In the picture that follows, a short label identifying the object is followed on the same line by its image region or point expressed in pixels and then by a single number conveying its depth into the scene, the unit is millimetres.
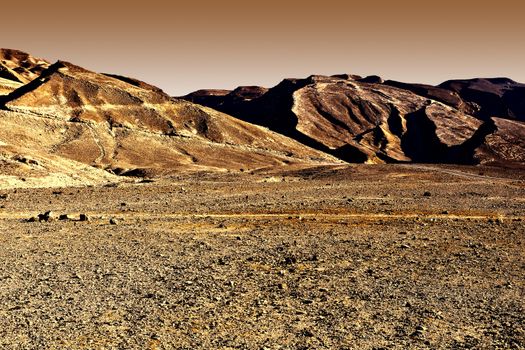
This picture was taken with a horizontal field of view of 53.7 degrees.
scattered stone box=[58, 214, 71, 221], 33062
